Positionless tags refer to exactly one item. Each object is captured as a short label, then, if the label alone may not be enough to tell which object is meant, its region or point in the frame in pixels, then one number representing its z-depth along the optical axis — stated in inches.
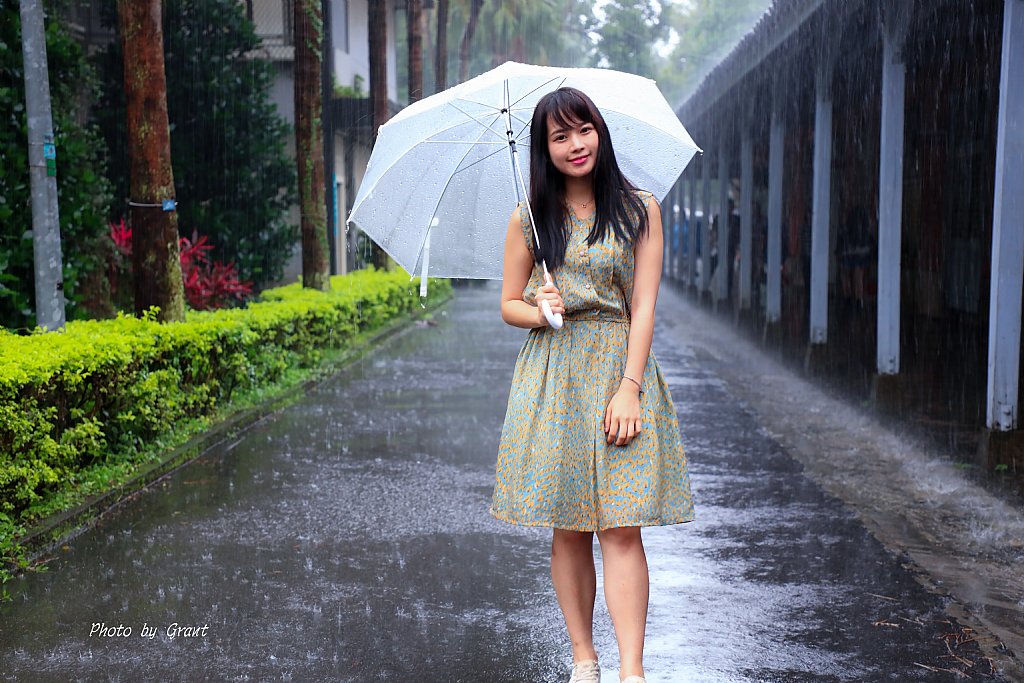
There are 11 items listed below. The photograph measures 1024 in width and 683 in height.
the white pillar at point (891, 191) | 391.9
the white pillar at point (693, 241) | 1129.9
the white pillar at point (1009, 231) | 284.7
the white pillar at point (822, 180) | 501.4
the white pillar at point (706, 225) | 1021.8
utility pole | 306.3
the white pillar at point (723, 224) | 892.6
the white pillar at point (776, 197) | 614.9
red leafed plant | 530.4
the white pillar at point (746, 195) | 745.6
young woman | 140.3
